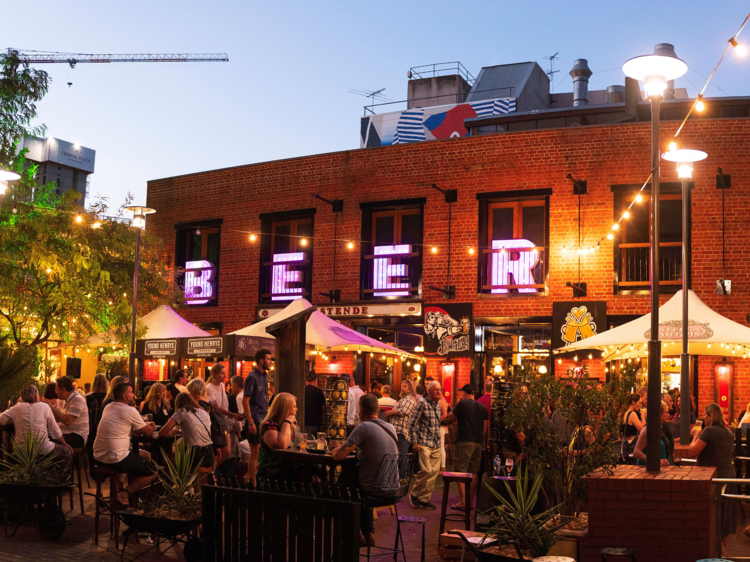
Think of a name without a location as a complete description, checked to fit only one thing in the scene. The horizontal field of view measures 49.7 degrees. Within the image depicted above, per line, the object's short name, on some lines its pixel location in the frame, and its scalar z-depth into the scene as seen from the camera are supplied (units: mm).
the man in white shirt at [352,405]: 13315
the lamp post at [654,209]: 6395
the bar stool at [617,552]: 5176
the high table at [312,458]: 7617
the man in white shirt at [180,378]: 11845
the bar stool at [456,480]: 8180
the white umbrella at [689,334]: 12320
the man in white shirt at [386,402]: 12803
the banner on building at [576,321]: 16078
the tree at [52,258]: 14680
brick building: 15828
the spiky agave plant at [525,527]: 5355
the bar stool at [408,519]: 7016
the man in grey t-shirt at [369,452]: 7148
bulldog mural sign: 17109
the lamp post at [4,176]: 9250
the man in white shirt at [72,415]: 9812
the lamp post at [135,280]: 15453
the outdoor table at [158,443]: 8539
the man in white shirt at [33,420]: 8653
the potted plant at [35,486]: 7777
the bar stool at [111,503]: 7723
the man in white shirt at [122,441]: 8164
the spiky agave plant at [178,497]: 6832
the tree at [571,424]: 6484
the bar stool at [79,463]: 9273
